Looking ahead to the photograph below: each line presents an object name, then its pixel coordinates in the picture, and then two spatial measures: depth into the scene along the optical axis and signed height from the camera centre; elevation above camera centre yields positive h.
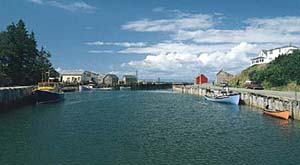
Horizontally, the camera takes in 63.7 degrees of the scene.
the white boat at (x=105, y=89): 107.40 -2.38
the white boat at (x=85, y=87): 98.77 -1.45
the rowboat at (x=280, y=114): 28.71 -3.75
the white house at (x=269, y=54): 82.74 +10.81
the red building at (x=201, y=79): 103.46 +1.99
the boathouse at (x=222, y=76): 99.79 +3.12
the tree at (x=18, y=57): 55.16 +6.30
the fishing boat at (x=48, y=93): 48.29 -1.87
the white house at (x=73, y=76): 125.22 +4.00
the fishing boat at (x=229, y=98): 44.81 -2.88
